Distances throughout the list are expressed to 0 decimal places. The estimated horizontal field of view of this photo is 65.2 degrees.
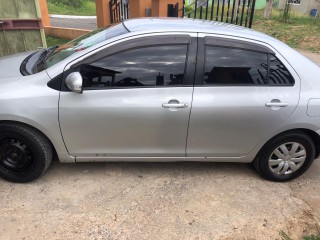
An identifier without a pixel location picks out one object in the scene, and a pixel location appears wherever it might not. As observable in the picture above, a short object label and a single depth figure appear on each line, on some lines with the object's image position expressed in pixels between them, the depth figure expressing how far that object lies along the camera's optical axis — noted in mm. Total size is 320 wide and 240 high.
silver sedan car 2421
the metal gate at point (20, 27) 4511
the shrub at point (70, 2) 17912
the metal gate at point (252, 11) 4731
